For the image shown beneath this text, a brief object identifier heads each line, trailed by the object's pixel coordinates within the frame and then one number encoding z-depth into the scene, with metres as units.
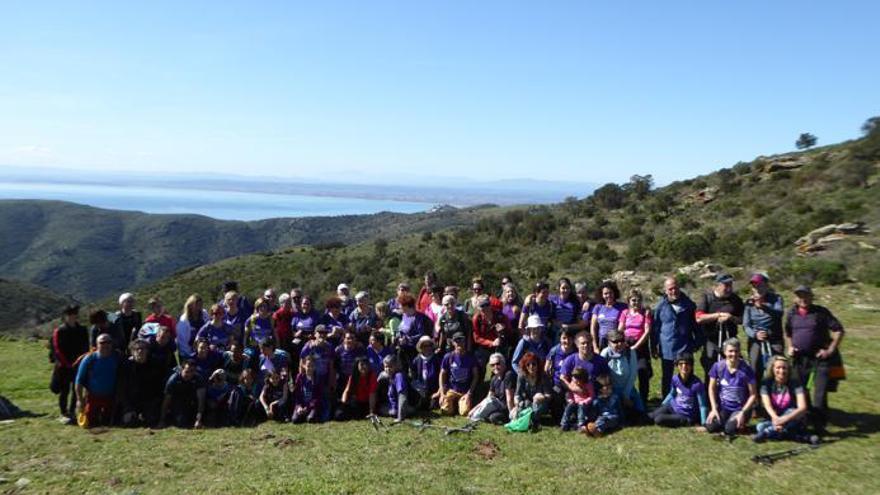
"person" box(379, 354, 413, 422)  9.42
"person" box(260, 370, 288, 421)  9.53
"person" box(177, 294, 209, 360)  10.12
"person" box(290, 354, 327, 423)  9.49
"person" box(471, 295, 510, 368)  10.09
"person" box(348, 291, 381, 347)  10.44
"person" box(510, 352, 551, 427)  8.86
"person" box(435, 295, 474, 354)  10.12
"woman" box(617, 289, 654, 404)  9.02
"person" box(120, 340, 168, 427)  9.43
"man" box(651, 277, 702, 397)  8.78
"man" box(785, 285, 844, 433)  7.87
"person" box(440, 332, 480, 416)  9.74
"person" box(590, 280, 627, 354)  9.41
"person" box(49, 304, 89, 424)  9.70
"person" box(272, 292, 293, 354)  10.53
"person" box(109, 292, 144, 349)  10.06
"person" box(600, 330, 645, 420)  8.71
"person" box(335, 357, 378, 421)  9.66
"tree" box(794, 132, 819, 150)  50.31
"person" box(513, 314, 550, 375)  9.32
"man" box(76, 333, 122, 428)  9.32
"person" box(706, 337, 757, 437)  7.82
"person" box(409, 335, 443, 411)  9.82
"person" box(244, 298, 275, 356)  10.21
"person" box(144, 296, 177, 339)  10.15
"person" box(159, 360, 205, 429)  9.34
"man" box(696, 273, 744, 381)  8.59
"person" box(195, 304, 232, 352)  9.96
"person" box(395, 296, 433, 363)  10.33
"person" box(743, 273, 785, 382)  8.30
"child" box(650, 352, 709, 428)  8.32
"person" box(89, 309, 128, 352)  9.68
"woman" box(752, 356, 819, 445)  7.55
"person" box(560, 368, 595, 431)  8.41
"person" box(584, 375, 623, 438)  8.34
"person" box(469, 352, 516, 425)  9.02
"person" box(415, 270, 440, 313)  11.27
